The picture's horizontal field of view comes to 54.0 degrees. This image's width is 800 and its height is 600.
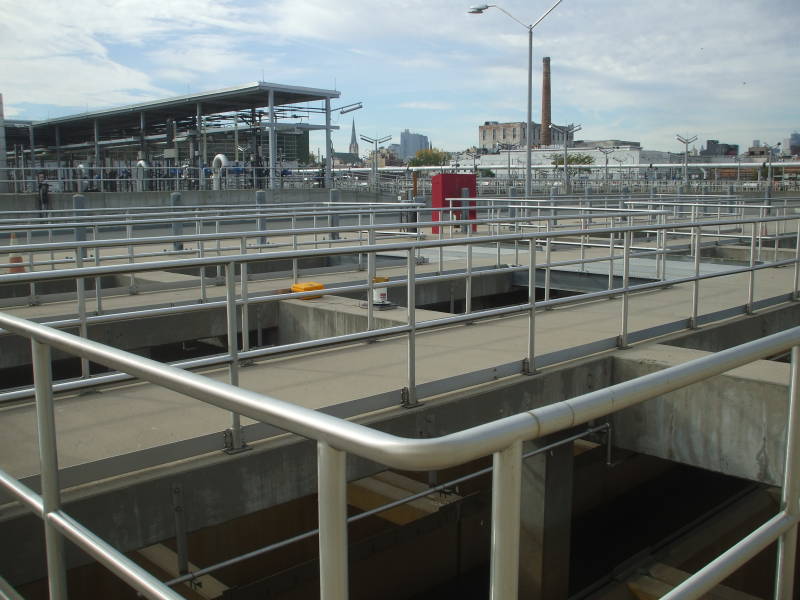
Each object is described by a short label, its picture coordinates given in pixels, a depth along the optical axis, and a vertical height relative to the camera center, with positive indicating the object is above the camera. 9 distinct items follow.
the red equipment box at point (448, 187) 20.97 -0.18
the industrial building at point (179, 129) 39.69 +3.63
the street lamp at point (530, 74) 23.61 +3.27
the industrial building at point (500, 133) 179.50 +10.93
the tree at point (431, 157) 126.62 +3.77
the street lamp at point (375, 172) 38.21 +0.44
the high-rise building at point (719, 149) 137.88 +5.00
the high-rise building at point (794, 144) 152.55 +6.69
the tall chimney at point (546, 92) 110.44 +12.15
